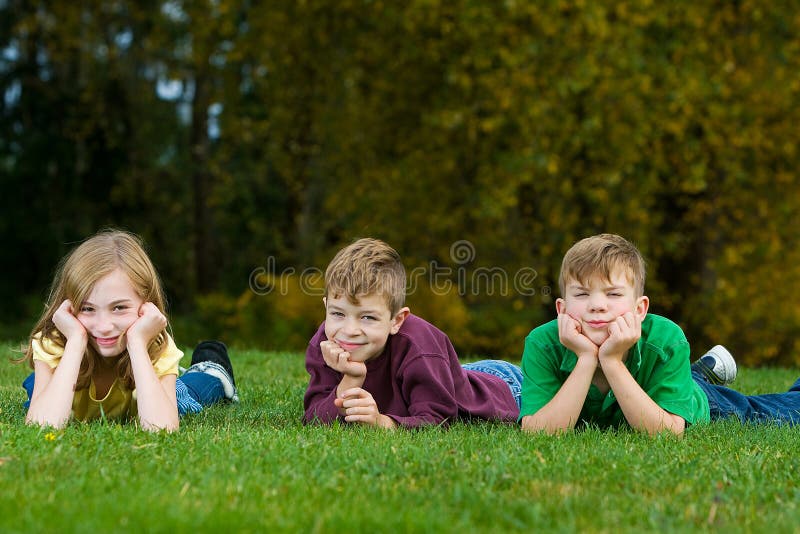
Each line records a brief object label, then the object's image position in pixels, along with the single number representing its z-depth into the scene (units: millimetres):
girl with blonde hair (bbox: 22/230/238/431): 4797
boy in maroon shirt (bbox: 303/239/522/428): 4914
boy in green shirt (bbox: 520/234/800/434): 4777
